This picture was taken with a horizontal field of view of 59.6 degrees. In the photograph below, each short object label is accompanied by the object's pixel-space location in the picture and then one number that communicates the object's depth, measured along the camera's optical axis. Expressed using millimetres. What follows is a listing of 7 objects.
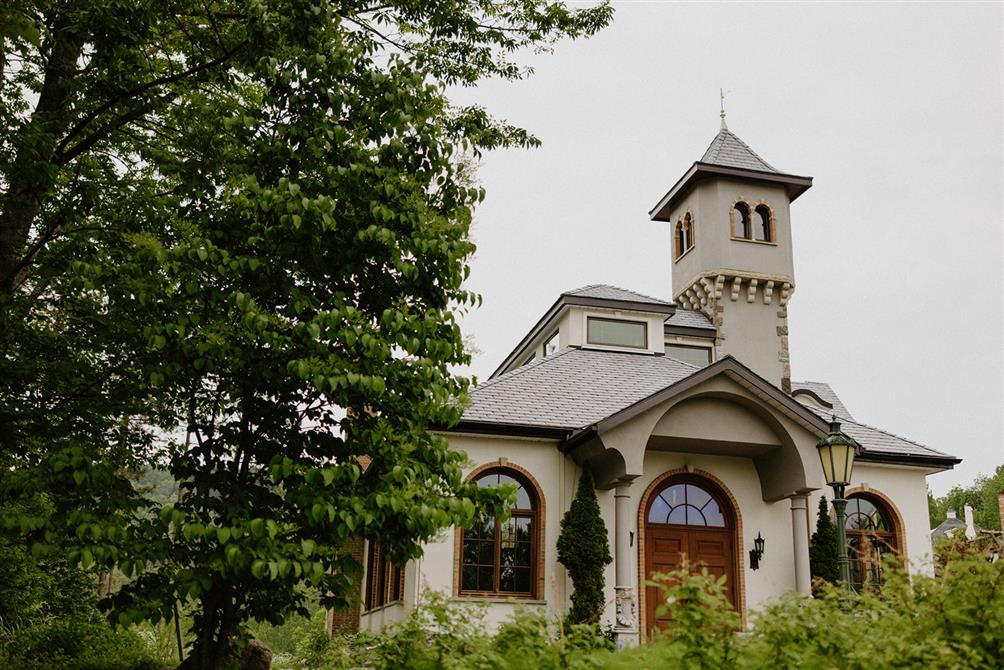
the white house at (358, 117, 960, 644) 15617
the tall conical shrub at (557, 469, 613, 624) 14992
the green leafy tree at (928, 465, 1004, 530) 61844
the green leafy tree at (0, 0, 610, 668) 6758
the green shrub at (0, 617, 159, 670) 12867
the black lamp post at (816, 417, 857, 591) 10719
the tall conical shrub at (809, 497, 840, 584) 16406
